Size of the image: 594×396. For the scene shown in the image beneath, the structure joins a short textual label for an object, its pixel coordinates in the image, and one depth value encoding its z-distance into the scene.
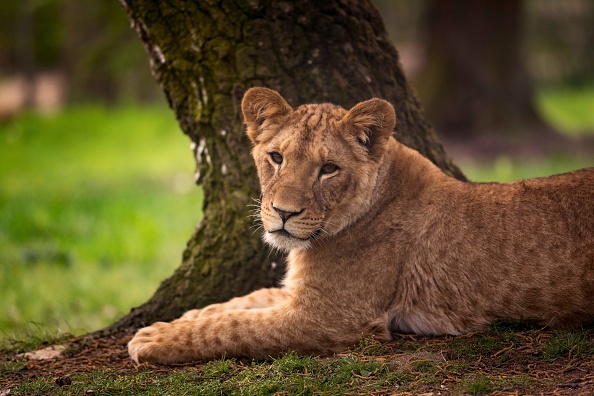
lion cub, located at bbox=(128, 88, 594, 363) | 8.63
